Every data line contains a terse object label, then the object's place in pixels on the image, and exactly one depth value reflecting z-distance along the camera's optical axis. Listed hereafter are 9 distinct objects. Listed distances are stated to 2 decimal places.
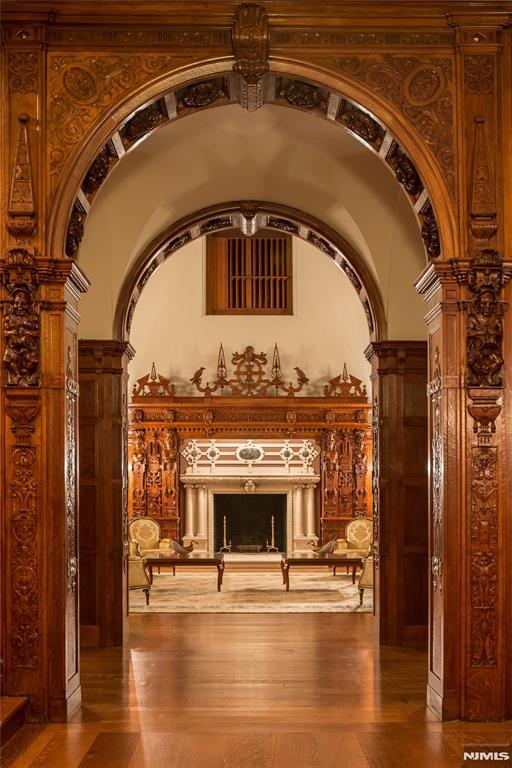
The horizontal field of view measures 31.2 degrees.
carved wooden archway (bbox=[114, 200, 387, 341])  8.77
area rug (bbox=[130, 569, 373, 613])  10.88
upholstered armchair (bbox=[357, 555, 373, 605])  10.49
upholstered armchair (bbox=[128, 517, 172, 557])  13.60
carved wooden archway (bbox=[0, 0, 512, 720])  5.48
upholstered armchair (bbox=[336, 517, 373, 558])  13.64
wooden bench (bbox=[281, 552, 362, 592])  11.42
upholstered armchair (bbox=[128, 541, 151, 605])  10.41
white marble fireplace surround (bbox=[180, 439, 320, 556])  15.80
